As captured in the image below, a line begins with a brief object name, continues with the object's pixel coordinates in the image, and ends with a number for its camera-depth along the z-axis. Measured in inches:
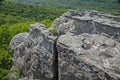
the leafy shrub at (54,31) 432.0
